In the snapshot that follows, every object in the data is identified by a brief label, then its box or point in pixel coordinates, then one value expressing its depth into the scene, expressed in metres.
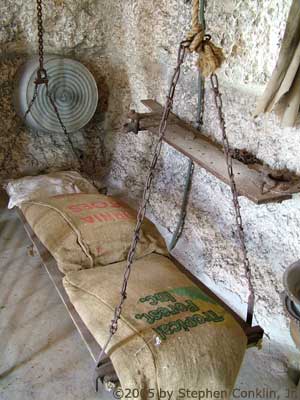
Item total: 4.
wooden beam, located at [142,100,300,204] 1.71
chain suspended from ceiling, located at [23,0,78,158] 2.43
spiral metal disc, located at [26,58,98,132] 2.71
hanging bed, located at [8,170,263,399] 1.36
